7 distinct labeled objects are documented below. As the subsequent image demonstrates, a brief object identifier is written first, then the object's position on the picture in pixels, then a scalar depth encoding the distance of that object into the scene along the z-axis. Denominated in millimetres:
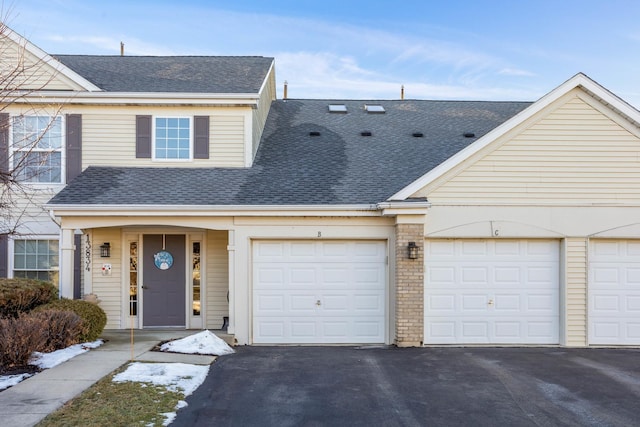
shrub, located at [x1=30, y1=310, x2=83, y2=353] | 9297
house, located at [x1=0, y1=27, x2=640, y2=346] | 11164
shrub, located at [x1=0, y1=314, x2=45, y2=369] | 8230
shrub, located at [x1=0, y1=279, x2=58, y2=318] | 10289
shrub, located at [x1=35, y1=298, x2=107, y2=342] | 10359
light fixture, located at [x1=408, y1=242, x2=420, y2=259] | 10984
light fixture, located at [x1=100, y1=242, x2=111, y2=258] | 12789
